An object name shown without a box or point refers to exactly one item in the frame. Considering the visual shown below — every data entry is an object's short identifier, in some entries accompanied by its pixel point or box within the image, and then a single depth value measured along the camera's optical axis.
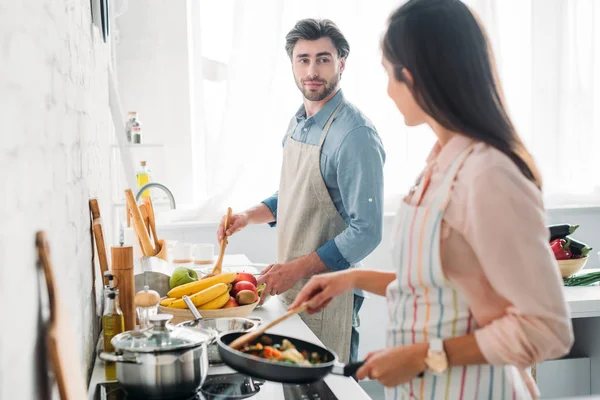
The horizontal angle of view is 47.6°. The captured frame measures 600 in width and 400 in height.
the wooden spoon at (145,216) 2.50
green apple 2.05
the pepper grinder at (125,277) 1.59
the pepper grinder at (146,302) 1.60
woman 0.99
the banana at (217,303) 1.85
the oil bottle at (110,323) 1.52
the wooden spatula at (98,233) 1.67
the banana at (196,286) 1.91
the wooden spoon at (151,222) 2.44
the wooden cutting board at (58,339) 0.84
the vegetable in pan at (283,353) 1.19
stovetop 1.38
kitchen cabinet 2.55
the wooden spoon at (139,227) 2.23
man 2.21
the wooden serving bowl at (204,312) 1.79
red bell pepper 2.73
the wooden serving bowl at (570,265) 2.74
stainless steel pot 1.23
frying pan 1.09
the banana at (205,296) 1.82
